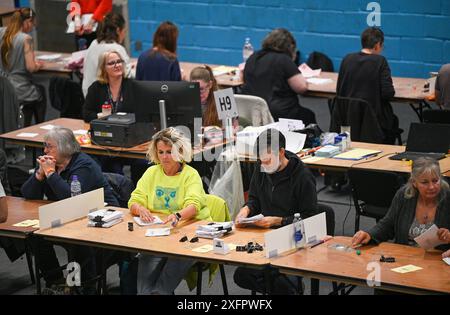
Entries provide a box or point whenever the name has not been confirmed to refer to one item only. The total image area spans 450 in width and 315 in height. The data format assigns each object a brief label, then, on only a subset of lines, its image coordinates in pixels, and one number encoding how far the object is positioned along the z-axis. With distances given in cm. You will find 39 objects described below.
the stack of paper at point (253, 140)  1068
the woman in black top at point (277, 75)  1298
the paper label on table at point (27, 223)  871
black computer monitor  1073
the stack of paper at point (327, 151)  1049
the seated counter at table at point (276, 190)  834
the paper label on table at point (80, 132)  1172
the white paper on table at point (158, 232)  828
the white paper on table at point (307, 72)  1431
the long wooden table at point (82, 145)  1085
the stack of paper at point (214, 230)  815
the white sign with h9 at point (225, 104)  1066
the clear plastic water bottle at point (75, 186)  907
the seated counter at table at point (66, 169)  914
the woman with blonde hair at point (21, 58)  1440
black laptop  1027
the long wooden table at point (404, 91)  1290
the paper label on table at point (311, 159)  1032
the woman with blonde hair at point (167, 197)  844
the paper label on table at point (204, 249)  783
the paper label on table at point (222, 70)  1491
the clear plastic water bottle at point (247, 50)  1538
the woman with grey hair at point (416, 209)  792
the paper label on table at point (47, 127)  1216
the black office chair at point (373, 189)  945
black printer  1092
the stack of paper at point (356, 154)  1038
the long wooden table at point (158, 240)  767
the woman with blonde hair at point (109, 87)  1171
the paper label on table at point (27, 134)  1173
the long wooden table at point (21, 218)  855
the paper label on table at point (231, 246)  785
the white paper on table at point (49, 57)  1608
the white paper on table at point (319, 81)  1386
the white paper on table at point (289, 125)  1103
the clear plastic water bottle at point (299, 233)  773
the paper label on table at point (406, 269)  730
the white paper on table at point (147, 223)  856
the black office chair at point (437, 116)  1115
